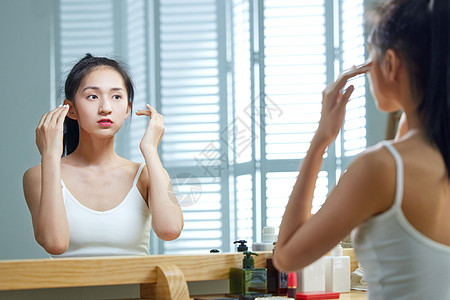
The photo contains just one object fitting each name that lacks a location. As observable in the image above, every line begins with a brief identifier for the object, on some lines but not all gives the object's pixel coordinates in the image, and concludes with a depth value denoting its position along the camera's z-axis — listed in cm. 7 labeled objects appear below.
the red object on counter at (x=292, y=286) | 274
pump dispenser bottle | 270
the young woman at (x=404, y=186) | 192
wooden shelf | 257
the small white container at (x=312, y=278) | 277
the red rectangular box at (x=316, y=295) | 273
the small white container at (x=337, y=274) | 283
